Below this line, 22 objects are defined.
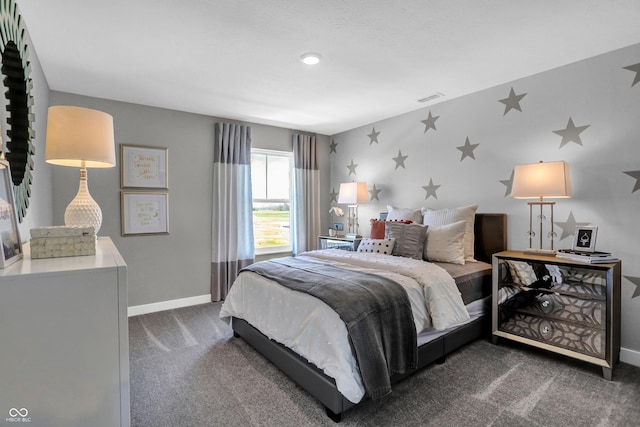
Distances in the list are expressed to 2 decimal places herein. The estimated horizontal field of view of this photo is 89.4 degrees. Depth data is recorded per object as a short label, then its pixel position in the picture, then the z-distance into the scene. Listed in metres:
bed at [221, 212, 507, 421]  1.79
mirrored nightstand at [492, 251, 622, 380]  2.22
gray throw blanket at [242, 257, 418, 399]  1.78
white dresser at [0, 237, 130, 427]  0.92
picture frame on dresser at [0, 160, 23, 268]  1.06
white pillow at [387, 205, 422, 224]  3.61
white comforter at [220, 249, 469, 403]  1.77
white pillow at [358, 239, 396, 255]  3.19
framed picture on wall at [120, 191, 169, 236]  3.58
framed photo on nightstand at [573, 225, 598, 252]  2.41
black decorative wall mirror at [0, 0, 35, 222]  1.53
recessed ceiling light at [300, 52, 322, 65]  2.48
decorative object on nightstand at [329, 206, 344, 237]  4.62
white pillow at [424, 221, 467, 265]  2.95
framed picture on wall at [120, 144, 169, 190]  3.56
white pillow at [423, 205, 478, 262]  3.13
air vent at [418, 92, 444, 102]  3.38
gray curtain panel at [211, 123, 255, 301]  4.11
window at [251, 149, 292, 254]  4.61
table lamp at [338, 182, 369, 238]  4.25
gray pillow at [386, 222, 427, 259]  3.04
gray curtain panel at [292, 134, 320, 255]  4.80
